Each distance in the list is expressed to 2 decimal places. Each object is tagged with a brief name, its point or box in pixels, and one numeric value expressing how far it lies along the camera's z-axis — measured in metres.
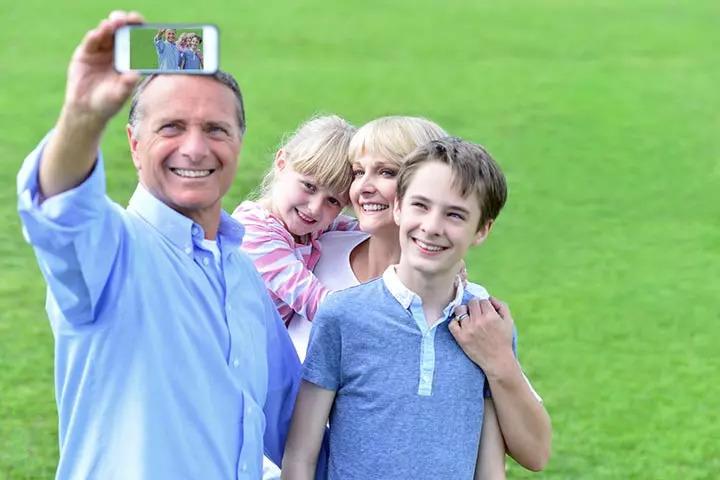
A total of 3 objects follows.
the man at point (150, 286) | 3.67
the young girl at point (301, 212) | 5.56
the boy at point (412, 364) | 4.71
